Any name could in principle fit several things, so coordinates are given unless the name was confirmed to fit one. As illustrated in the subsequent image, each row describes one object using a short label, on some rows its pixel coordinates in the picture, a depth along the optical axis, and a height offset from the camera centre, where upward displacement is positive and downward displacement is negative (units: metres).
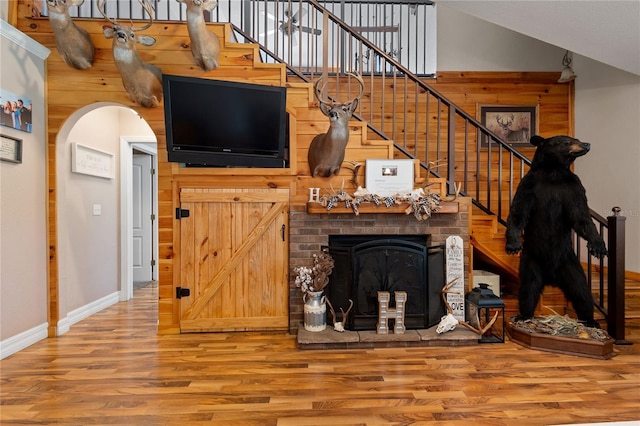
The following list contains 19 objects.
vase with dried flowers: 3.33 -0.69
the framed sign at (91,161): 3.96 +0.48
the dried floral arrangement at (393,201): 3.38 +0.05
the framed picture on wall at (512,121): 5.11 +1.10
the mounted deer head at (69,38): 3.08 +1.37
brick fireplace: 3.54 -0.19
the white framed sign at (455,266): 3.49 -0.52
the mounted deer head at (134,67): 3.07 +1.13
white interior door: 6.19 -0.10
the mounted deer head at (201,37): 3.13 +1.40
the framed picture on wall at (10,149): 2.93 +0.43
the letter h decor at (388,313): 3.29 -0.87
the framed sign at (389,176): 3.58 +0.28
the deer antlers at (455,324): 3.24 -0.96
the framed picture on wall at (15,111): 2.95 +0.74
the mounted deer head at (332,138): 3.26 +0.57
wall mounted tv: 3.18 +0.69
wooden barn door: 3.54 -0.47
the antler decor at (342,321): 3.30 -0.95
